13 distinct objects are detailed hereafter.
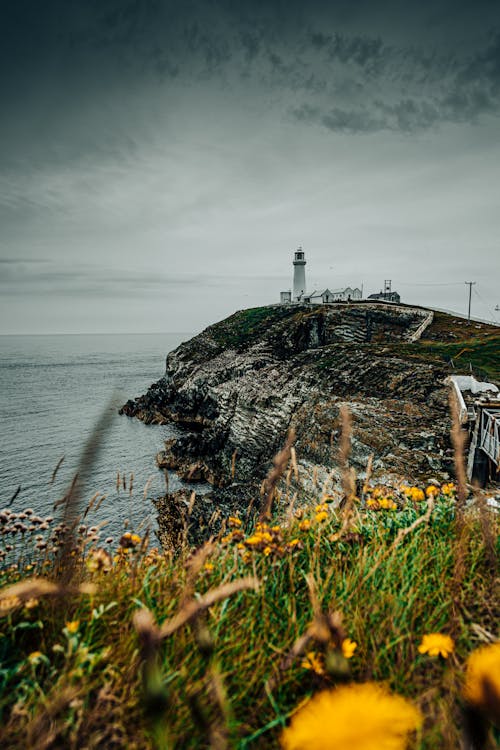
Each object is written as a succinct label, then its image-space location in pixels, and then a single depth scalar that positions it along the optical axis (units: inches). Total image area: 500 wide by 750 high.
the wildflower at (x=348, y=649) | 76.5
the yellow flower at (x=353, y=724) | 44.3
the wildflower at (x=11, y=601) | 74.9
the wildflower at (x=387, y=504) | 141.8
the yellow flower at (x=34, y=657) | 72.0
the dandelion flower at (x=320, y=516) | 128.3
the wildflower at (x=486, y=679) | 33.4
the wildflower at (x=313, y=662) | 75.4
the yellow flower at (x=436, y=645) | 75.0
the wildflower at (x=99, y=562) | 98.8
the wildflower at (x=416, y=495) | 146.1
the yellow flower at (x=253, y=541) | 115.3
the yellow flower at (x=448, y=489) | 153.4
